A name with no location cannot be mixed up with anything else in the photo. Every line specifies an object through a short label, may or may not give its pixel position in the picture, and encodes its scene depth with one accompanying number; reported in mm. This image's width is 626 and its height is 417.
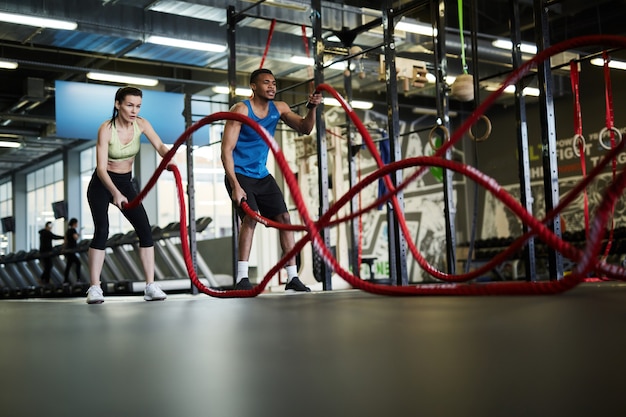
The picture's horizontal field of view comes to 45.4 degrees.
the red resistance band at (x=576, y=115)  5211
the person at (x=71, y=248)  14008
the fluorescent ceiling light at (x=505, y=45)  11294
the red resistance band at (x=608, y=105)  4941
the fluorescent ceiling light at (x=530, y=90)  14062
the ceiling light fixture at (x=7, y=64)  11227
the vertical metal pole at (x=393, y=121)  5492
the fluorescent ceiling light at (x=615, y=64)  9996
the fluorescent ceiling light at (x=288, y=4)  8750
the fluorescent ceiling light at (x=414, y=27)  9906
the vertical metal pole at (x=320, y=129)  6113
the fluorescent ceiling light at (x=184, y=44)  10703
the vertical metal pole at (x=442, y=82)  5637
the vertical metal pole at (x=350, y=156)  9008
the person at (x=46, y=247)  15144
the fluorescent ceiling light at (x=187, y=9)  9500
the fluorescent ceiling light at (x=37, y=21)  9219
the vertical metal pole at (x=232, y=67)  7172
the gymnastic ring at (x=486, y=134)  5182
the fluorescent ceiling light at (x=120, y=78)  12577
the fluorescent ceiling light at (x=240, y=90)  13336
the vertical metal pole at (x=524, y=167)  4660
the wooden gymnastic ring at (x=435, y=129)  5540
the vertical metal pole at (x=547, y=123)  4395
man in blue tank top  5227
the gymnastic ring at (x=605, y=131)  5028
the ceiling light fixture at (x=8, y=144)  20566
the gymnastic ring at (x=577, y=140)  5297
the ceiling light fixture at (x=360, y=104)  14805
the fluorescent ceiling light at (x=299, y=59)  12070
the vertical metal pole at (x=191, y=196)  7547
